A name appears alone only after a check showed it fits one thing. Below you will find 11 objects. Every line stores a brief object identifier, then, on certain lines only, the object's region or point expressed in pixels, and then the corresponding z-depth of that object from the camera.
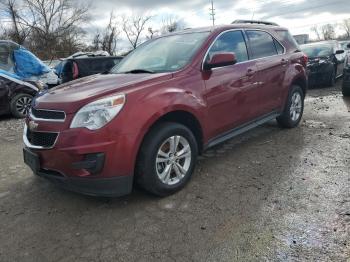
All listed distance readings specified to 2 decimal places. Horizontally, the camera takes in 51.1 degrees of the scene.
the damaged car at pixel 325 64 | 11.35
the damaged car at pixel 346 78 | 9.02
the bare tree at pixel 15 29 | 37.23
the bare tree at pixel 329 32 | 83.00
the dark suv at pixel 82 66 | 11.09
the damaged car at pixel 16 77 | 9.02
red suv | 3.34
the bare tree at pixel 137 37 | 53.59
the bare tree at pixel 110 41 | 46.03
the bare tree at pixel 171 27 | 54.81
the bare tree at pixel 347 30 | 79.62
